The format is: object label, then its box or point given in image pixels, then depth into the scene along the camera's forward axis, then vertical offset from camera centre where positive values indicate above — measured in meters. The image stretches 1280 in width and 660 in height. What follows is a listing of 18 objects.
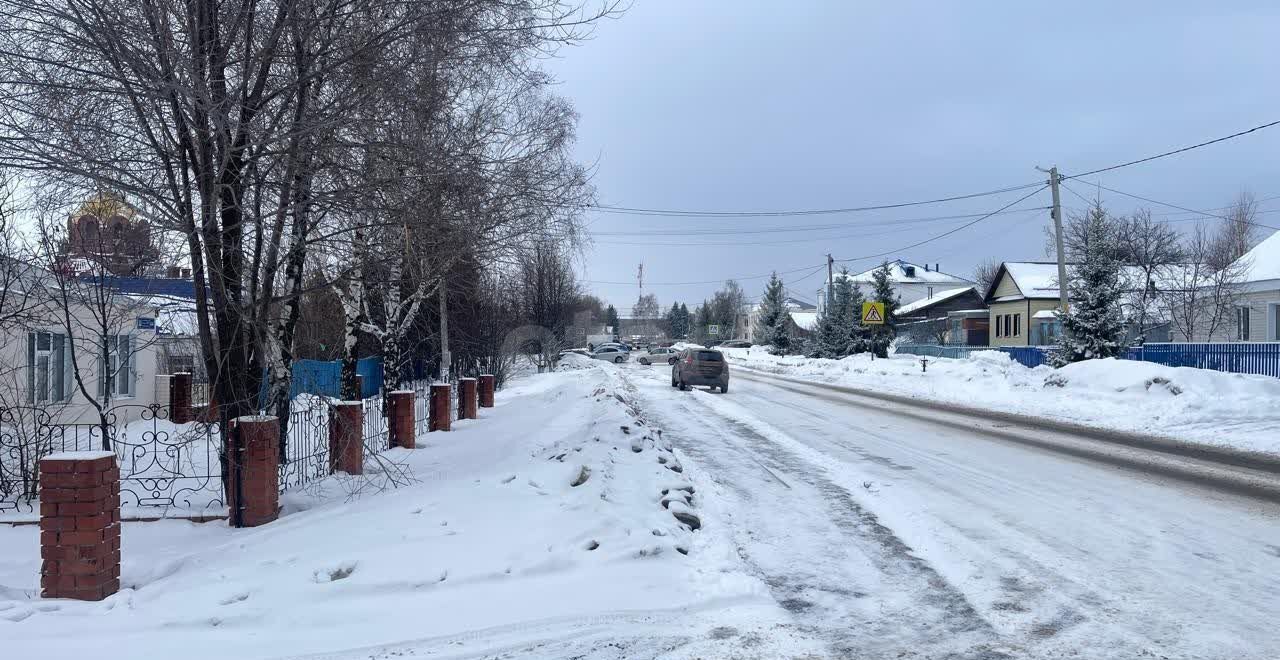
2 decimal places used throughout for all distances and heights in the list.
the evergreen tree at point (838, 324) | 49.22 +0.82
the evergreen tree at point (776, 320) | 64.19 +1.45
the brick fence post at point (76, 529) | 5.39 -1.20
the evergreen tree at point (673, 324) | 147.12 +2.74
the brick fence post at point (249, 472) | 7.36 -1.14
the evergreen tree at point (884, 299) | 48.59 +2.28
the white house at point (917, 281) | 96.00 +6.43
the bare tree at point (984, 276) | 98.69 +7.33
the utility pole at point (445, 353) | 21.88 -0.29
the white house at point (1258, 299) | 29.94 +1.23
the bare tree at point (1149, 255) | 35.72 +3.58
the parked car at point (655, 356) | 56.24 -1.20
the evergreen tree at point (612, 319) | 136.55 +3.59
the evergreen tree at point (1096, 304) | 26.31 +0.95
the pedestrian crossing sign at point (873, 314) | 35.72 +0.99
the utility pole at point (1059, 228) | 26.29 +3.40
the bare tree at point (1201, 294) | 32.38 +1.57
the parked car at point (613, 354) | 59.59 -1.01
